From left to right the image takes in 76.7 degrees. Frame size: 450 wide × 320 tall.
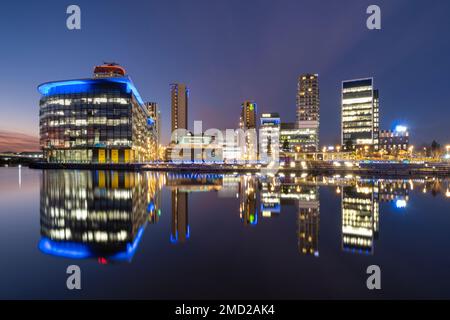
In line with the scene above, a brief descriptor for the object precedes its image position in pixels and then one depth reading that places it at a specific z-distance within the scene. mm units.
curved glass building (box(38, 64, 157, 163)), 102188
